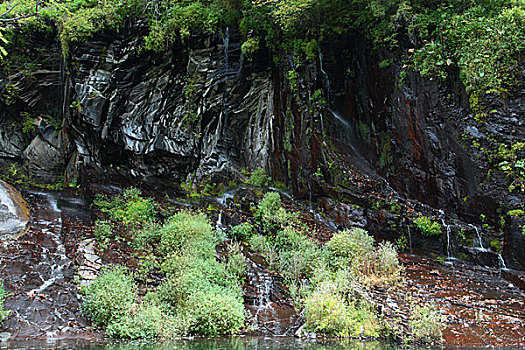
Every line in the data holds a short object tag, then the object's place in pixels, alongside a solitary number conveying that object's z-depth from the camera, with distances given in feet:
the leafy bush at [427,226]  34.50
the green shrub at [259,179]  47.55
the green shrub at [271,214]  38.88
